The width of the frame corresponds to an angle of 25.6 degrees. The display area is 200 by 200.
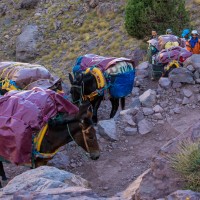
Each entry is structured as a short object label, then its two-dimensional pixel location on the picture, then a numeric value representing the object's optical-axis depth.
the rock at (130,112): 9.65
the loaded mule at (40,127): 6.89
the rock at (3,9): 26.39
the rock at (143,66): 12.39
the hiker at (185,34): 14.31
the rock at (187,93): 10.13
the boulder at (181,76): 10.36
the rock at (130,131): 9.20
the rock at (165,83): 10.39
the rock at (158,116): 9.61
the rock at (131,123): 9.41
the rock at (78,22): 23.50
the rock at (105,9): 22.95
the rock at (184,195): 3.97
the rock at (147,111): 9.68
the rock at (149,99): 10.02
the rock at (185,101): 10.00
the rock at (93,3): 23.67
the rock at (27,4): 25.92
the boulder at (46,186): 4.45
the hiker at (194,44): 12.02
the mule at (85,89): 10.12
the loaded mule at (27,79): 9.44
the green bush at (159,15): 17.97
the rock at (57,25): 23.81
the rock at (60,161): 8.07
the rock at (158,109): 9.77
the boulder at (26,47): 22.28
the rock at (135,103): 10.28
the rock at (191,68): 10.66
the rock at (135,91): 11.48
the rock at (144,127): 9.20
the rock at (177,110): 9.77
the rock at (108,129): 8.99
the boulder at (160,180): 4.65
